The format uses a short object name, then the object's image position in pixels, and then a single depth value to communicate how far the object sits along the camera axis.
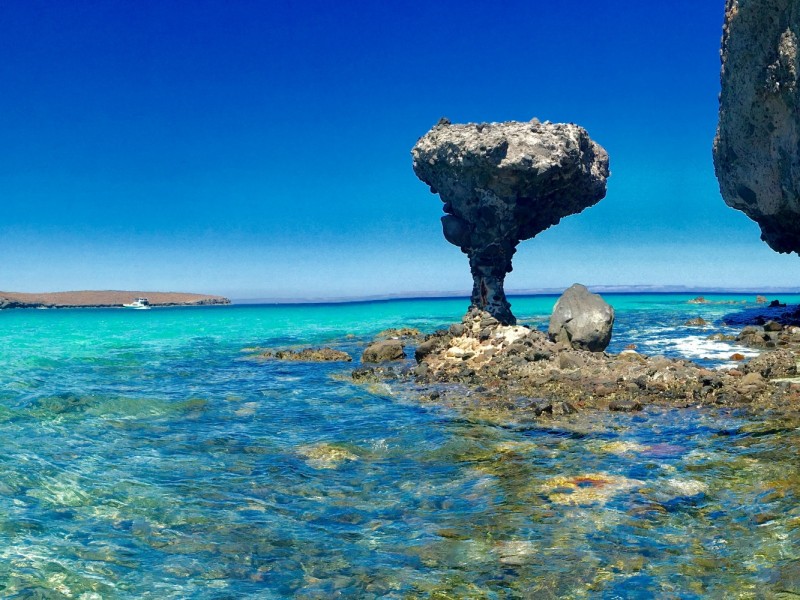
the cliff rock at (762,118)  29.00
